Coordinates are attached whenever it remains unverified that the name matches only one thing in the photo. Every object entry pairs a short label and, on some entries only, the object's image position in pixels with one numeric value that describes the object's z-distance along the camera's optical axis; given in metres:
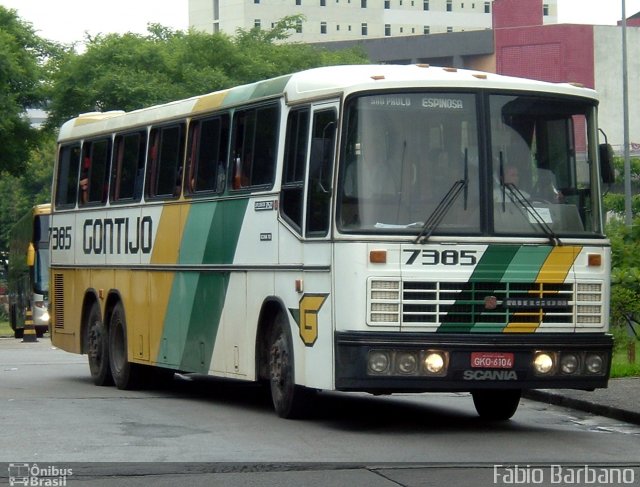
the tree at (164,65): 54.53
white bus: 12.91
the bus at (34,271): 46.00
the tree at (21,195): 94.75
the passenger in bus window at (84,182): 20.64
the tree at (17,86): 44.25
